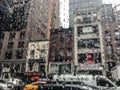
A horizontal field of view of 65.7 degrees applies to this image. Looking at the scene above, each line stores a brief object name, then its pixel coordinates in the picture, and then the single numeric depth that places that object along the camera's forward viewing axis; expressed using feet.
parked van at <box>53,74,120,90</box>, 23.20
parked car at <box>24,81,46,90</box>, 24.28
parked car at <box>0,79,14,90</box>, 25.02
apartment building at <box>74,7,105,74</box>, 49.61
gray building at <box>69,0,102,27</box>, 175.46
